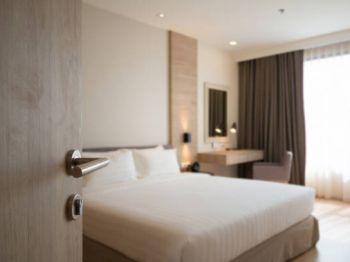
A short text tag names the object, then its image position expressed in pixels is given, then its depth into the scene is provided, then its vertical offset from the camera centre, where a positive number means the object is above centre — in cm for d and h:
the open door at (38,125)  53 +2
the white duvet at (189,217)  166 -59
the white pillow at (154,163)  351 -40
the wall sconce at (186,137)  459 -9
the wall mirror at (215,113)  518 +35
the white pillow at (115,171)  287 -42
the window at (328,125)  464 +11
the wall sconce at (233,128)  556 +7
